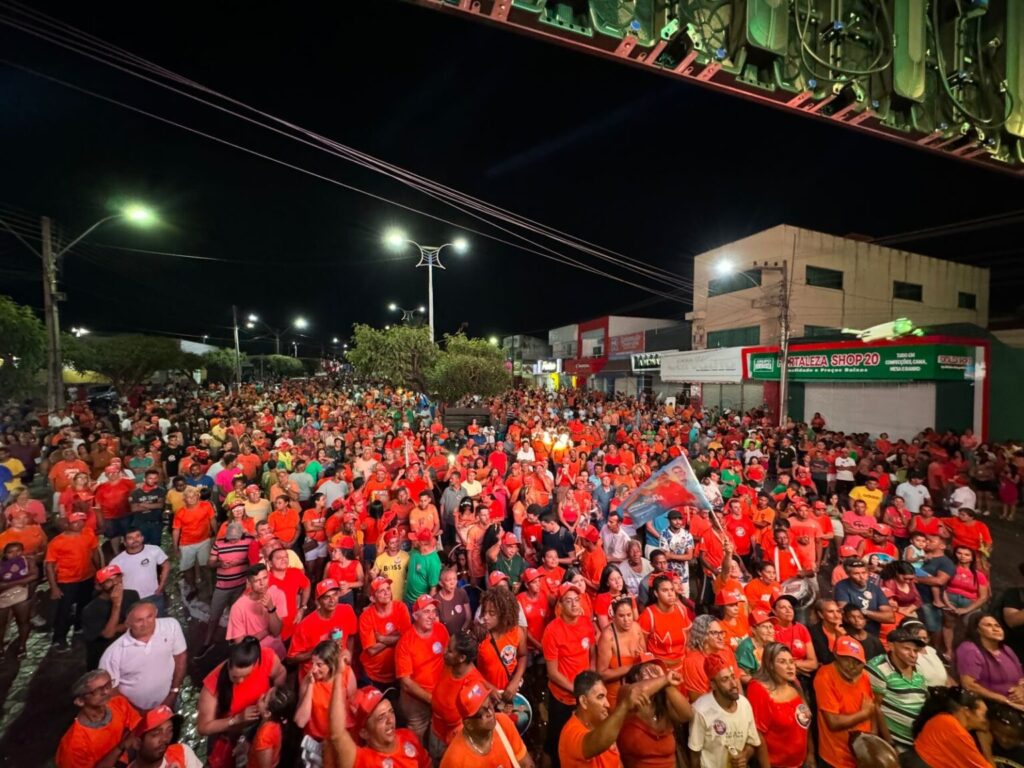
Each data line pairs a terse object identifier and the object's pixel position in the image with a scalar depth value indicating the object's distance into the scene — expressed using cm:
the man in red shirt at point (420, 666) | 367
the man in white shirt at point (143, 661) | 351
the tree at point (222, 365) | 5194
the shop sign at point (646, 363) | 3042
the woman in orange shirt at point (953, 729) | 283
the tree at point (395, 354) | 1783
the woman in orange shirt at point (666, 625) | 412
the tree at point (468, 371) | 1800
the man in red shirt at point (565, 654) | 379
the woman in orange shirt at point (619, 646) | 374
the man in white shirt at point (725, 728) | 302
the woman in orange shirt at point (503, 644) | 377
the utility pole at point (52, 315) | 1204
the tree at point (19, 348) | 1708
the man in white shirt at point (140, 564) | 477
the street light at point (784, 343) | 1695
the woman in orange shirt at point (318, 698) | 318
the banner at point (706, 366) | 2309
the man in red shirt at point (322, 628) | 390
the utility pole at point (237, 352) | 3428
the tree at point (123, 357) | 2973
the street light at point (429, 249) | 1584
